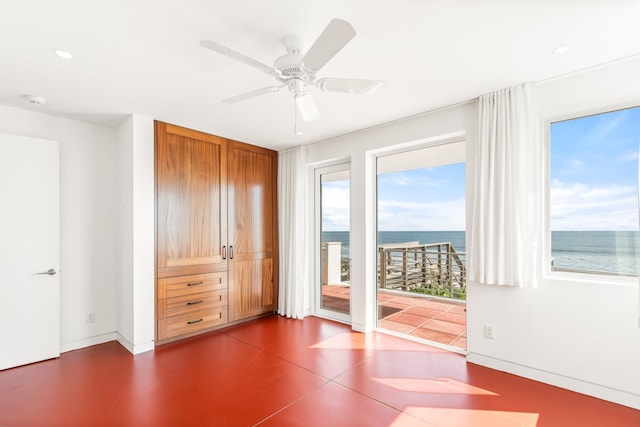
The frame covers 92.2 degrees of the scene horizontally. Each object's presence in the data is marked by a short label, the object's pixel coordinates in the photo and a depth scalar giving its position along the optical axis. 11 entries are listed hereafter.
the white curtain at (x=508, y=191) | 2.71
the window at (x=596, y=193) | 2.47
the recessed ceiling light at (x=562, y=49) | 2.15
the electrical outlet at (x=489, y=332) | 2.94
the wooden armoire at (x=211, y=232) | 3.65
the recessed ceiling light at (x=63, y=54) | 2.15
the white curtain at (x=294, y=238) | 4.65
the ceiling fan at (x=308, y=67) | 1.54
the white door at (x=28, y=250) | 2.98
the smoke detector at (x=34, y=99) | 2.88
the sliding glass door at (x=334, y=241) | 4.52
